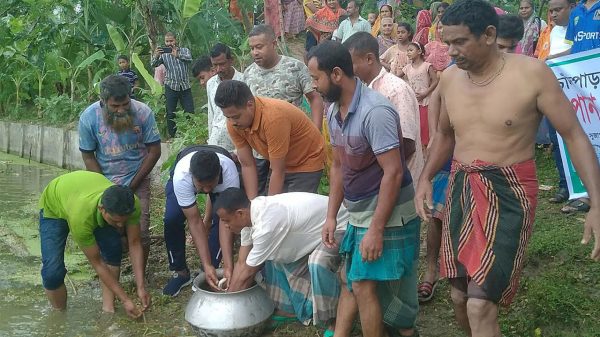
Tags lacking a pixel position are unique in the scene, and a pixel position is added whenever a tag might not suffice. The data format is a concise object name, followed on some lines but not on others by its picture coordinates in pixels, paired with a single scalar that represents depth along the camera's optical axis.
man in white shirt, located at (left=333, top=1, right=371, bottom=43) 10.79
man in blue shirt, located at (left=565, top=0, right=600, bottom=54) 6.14
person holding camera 10.98
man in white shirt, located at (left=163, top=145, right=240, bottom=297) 5.08
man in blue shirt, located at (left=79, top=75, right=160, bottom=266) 5.85
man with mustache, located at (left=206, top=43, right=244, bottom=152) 6.19
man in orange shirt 4.80
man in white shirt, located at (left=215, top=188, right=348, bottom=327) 4.52
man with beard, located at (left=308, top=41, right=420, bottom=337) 3.81
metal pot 4.72
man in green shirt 5.12
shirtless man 3.27
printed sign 4.86
